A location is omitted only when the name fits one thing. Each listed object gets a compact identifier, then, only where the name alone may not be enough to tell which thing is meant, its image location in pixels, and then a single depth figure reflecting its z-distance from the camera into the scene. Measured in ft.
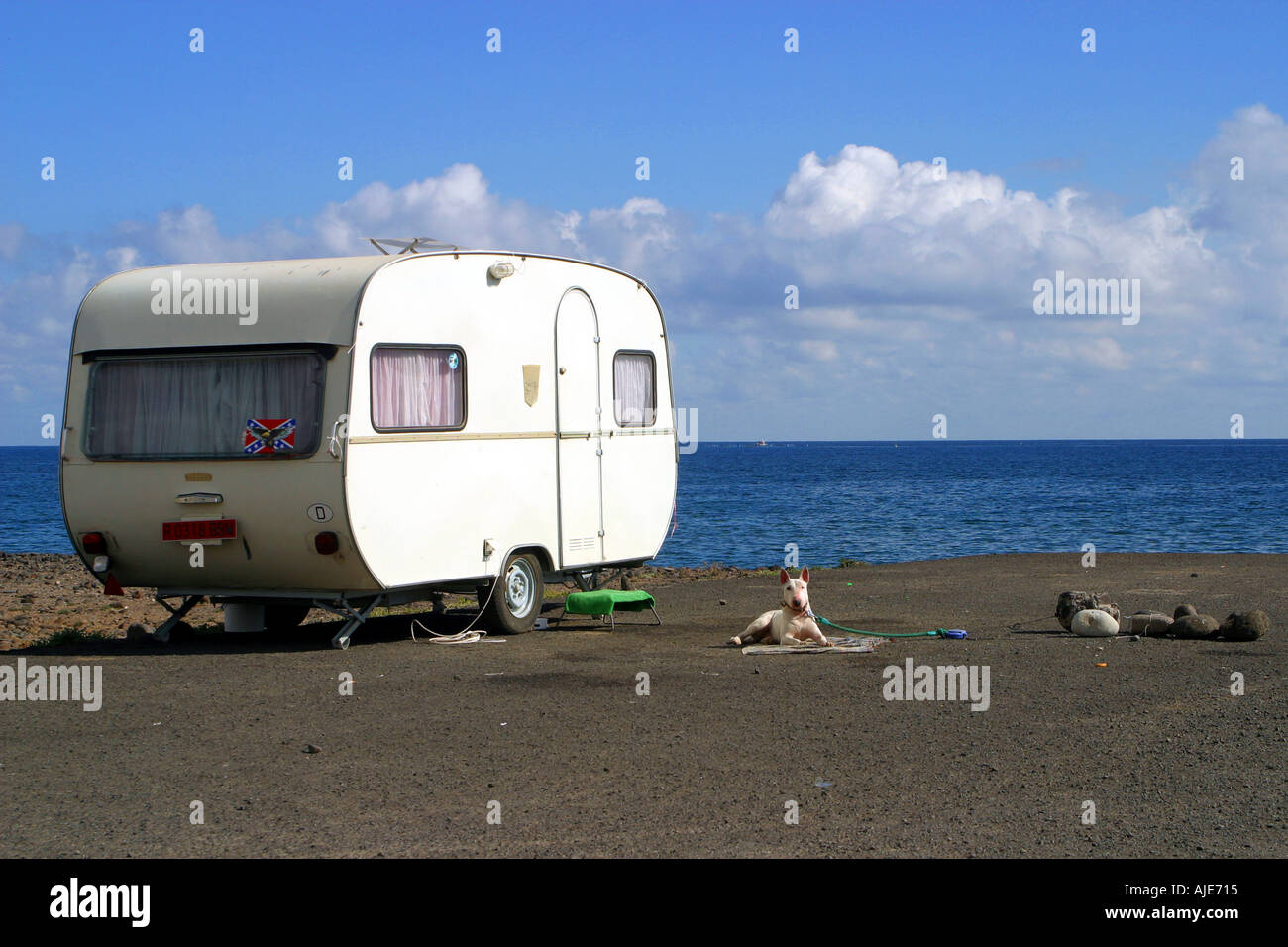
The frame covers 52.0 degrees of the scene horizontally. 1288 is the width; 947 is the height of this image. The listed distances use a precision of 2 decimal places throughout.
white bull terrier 37.68
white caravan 36.76
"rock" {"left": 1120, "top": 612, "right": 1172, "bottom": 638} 39.60
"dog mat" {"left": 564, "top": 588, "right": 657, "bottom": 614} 42.50
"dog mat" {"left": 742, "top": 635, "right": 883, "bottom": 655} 37.09
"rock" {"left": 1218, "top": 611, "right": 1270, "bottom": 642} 37.99
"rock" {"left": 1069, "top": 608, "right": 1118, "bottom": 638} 39.42
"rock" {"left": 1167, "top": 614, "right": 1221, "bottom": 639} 38.78
